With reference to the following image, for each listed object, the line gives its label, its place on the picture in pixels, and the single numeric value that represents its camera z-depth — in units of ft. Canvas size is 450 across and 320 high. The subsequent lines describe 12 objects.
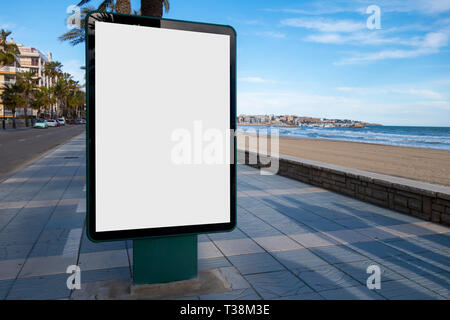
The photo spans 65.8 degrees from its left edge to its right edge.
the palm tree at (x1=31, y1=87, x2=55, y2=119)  207.16
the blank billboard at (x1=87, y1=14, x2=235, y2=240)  8.35
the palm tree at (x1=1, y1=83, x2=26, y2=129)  167.12
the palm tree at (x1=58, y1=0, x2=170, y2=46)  27.17
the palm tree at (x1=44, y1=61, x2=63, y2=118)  267.80
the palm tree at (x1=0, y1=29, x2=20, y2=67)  148.97
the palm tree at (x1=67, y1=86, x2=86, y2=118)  327.67
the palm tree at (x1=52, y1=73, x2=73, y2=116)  281.54
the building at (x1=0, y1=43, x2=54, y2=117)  233.14
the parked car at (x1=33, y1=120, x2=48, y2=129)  163.84
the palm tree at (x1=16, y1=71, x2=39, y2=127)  179.63
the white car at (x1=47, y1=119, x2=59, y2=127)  193.18
